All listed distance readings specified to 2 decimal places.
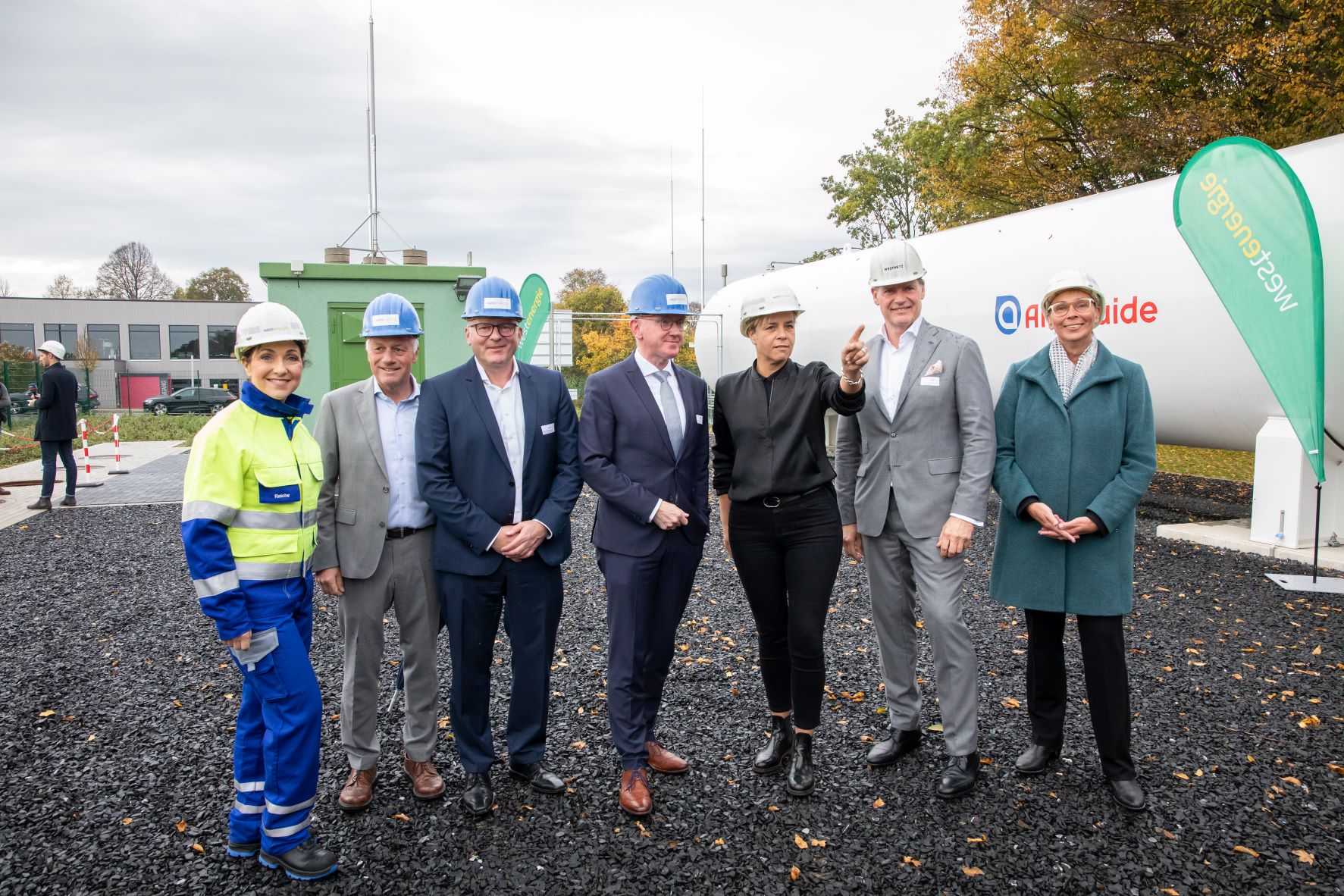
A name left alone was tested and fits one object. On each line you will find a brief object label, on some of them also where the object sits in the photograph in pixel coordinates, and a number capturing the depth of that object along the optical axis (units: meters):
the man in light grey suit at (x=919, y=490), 3.44
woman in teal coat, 3.29
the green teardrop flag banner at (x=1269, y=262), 6.16
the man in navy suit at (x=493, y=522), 3.29
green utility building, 11.08
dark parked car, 38.59
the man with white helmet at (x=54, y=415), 10.35
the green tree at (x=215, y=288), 71.56
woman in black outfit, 3.40
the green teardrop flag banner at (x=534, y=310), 12.87
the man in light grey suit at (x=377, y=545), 3.32
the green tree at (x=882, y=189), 31.11
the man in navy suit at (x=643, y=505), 3.36
